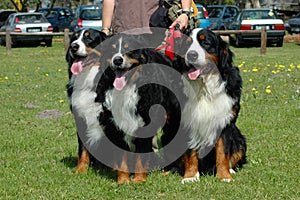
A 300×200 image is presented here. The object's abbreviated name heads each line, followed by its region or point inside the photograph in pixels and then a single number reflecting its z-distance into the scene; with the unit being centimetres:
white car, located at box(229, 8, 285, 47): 2578
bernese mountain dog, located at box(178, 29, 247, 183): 517
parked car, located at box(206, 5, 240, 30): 3156
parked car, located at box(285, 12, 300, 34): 3108
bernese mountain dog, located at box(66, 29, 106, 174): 534
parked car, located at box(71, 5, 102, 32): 2555
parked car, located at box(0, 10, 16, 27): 3933
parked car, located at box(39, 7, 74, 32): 3881
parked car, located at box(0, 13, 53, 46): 2756
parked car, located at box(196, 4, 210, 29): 2527
